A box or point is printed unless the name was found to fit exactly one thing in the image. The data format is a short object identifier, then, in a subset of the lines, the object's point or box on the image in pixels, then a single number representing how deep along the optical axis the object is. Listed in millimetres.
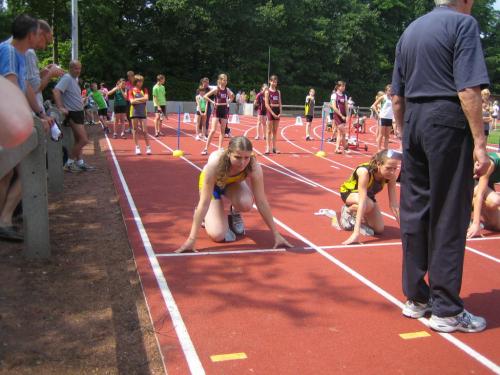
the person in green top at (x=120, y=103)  16172
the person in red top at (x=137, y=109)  12293
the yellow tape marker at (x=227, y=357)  3188
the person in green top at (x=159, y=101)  16416
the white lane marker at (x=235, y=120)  26170
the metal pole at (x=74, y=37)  20800
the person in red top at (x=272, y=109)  13383
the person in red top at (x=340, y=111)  13826
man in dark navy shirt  3271
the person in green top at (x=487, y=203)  5922
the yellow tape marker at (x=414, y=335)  3545
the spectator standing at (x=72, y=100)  8859
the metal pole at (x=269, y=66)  44984
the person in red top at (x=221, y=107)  12809
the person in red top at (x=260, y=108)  15742
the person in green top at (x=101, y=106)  18141
